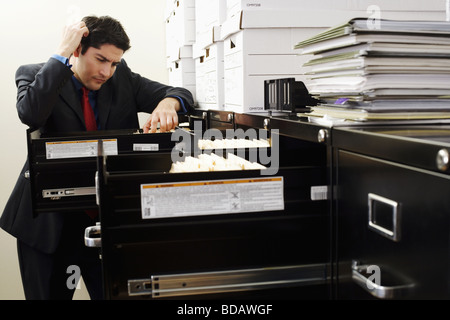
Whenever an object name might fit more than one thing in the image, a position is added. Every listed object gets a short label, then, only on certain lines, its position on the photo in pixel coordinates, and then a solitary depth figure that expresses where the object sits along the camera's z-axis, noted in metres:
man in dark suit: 1.57
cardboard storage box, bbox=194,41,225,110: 1.74
